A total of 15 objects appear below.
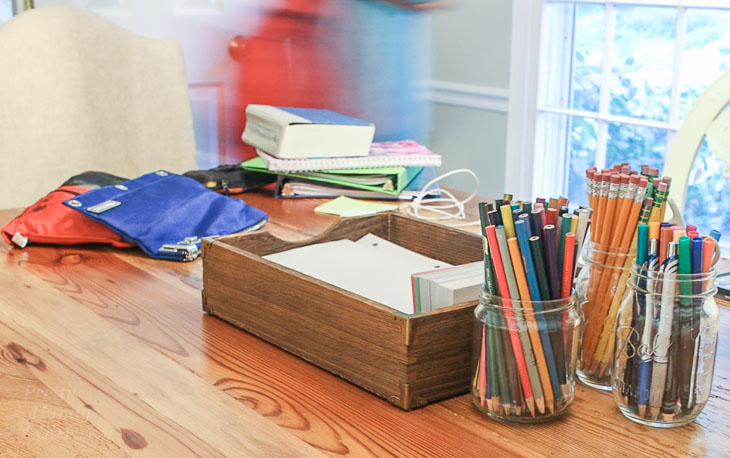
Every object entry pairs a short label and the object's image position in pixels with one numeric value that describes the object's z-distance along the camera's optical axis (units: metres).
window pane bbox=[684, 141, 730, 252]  2.45
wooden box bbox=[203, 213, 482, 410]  0.80
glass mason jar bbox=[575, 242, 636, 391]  0.82
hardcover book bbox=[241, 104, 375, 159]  1.74
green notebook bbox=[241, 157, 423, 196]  1.75
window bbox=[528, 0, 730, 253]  2.45
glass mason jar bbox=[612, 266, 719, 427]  0.72
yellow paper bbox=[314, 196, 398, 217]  1.63
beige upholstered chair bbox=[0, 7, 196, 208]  1.86
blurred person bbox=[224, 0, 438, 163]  2.96
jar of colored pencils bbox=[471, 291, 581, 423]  0.74
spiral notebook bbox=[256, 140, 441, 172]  1.74
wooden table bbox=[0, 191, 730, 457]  0.73
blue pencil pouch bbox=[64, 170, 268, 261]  1.32
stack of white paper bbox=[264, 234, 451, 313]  0.97
